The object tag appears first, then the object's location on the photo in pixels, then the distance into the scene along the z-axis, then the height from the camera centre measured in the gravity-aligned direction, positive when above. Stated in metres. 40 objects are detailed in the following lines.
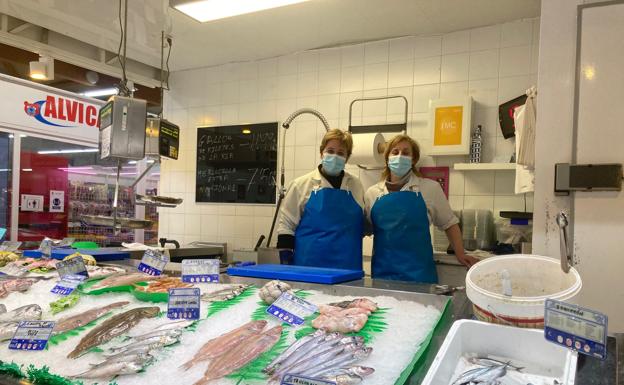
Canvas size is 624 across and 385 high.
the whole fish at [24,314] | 1.58 -0.48
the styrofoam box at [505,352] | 1.04 -0.39
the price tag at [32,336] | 1.32 -0.46
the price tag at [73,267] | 2.10 -0.40
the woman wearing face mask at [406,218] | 3.12 -0.16
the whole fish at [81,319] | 1.50 -0.48
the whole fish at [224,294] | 1.74 -0.42
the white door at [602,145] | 2.33 +0.31
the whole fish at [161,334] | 1.36 -0.45
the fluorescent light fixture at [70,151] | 5.95 +0.47
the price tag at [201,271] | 1.94 -0.36
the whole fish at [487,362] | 1.11 -0.42
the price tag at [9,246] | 2.89 -0.42
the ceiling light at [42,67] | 4.76 +1.25
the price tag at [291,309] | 1.44 -0.39
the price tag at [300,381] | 0.91 -0.39
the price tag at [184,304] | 1.51 -0.39
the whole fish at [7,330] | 1.42 -0.48
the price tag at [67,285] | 1.88 -0.43
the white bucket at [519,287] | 1.17 -0.26
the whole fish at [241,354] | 1.14 -0.45
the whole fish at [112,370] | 1.14 -0.48
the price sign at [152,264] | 2.19 -0.38
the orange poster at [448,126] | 4.24 +0.70
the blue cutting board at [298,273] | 1.92 -0.38
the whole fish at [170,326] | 1.41 -0.45
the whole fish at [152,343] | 1.29 -0.46
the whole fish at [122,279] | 1.95 -0.43
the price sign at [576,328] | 0.97 -0.28
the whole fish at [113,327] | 1.35 -0.47
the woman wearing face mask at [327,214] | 3.21 -0.15
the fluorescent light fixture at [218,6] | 2.88 +1.23
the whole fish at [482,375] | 1.02 -0.42
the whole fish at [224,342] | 1.24 -0.45
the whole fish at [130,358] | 1.19 -0.47
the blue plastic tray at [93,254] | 2.78 -0.45
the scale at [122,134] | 2.76 +0.33
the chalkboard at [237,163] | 5.39 +0.35
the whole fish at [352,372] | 1.04 -0.42
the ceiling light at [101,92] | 6.61 +1.42
